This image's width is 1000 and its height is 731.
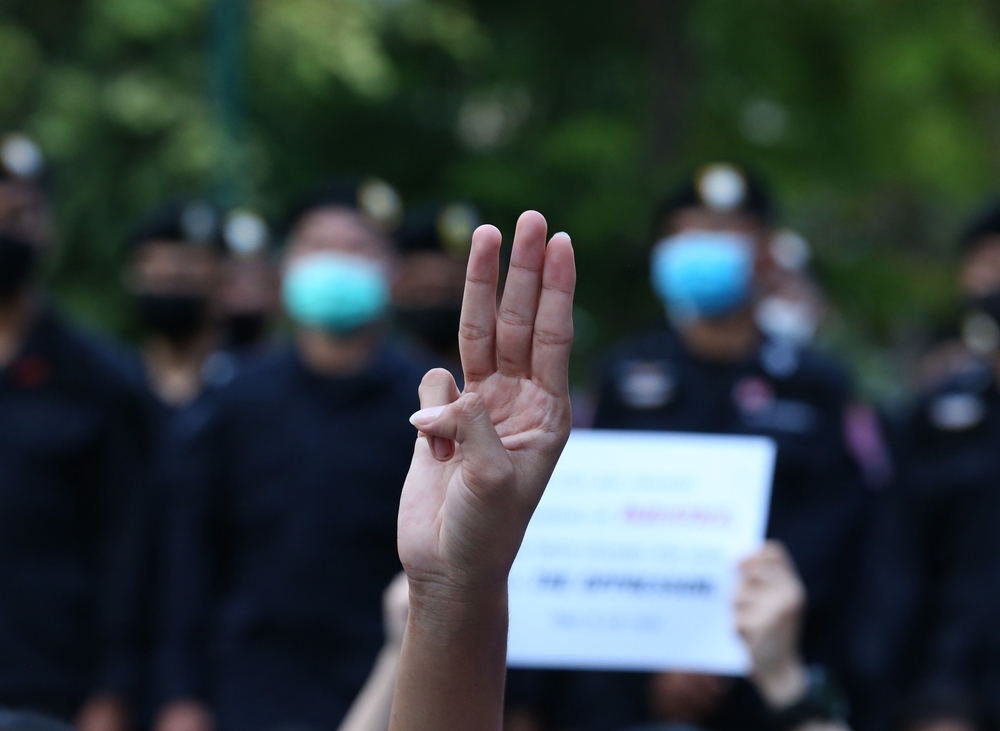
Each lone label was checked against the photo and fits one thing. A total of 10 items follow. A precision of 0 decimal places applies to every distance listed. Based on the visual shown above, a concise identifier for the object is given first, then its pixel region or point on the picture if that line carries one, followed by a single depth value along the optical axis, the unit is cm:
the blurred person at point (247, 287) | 1328
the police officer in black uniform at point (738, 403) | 813
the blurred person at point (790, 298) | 1324
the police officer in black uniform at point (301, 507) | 810
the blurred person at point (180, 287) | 1168
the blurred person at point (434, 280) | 1019
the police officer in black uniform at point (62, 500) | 831
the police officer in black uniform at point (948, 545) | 821
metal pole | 2100
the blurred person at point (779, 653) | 537
